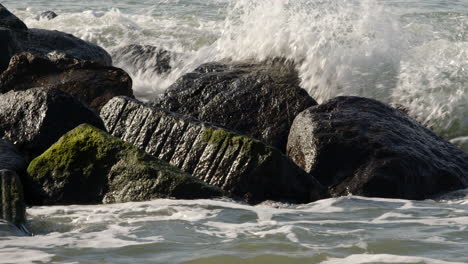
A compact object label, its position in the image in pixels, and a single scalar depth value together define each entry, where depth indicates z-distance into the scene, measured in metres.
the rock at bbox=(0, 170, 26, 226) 10.84
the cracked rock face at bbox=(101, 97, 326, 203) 12.50
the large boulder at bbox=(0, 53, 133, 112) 16.44
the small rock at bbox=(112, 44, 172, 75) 23.94
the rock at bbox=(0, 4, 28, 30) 21.86
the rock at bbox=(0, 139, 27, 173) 12.70
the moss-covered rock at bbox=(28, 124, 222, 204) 12.03
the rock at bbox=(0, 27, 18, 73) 18.78
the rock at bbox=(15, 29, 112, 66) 21.58
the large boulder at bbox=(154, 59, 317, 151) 15.69
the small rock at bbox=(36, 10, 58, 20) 35.72
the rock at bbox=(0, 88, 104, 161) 13.84
